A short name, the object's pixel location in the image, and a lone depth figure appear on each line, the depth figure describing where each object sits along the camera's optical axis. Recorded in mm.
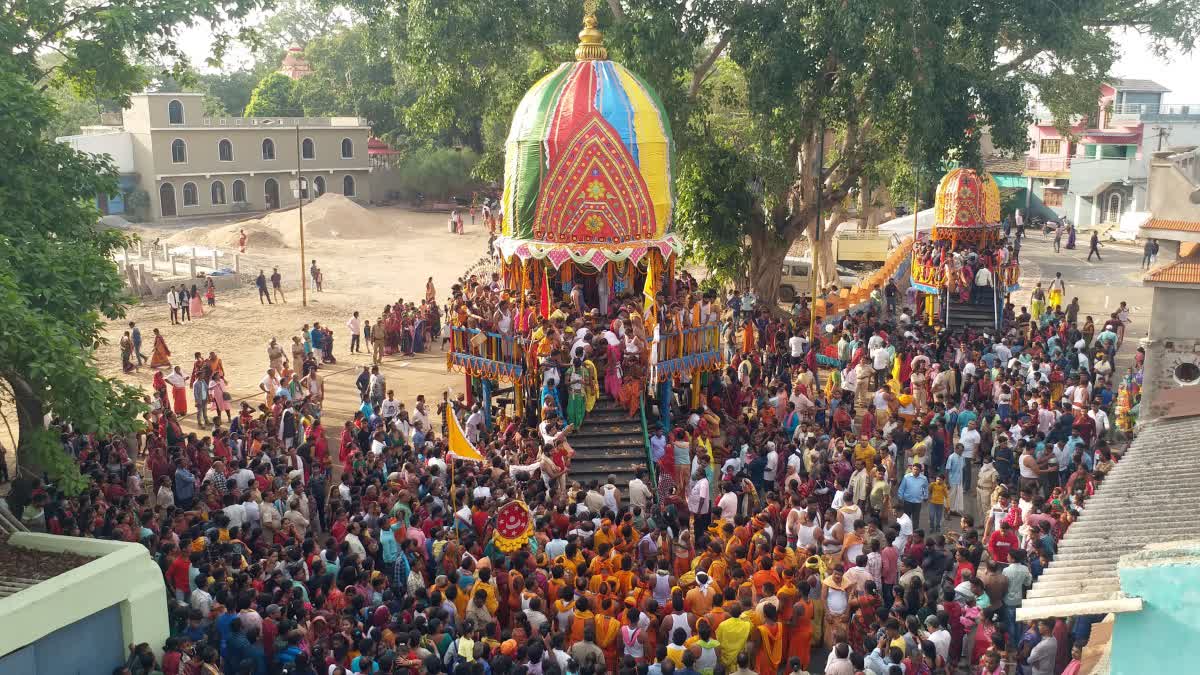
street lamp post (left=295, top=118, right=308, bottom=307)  31212
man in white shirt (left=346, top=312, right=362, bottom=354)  24734
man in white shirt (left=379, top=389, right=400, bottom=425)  16578
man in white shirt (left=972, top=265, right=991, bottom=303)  24891
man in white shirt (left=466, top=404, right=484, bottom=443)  16125
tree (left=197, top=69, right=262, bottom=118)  65188
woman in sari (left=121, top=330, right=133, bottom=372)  22781
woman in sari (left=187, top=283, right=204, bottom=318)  29516
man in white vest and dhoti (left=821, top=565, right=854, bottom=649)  10234
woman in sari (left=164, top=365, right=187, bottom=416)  18797
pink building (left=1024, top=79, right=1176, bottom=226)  46344
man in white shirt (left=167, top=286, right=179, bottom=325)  28562
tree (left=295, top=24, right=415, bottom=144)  57531
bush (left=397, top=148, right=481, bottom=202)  54469
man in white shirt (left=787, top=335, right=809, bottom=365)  20094
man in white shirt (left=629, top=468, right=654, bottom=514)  13234
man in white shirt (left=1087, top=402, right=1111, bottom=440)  14648
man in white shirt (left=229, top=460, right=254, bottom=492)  12992
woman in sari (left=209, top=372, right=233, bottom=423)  18875
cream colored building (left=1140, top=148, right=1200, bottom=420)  13836
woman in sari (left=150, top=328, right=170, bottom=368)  22391
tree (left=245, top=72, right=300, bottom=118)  59250
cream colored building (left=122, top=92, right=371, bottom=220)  49094
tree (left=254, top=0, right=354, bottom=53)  73188
